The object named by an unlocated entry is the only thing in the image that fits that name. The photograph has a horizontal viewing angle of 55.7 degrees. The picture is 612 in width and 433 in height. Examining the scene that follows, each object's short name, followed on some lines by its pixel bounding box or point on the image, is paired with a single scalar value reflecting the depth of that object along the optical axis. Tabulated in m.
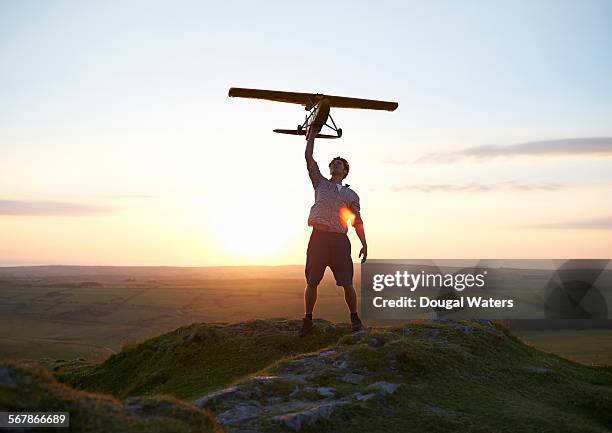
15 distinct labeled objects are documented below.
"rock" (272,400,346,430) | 6.92
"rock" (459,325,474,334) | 12.01
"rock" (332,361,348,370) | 9.44
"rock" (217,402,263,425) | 7.09
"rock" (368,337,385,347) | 10.55
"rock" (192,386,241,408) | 7.68
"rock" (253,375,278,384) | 8.43
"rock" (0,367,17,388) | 5.22
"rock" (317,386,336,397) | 8.18
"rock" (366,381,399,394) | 8.29
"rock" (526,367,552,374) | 10.65
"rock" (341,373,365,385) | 8.91
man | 11.59
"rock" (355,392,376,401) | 7.96
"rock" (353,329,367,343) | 10.82
